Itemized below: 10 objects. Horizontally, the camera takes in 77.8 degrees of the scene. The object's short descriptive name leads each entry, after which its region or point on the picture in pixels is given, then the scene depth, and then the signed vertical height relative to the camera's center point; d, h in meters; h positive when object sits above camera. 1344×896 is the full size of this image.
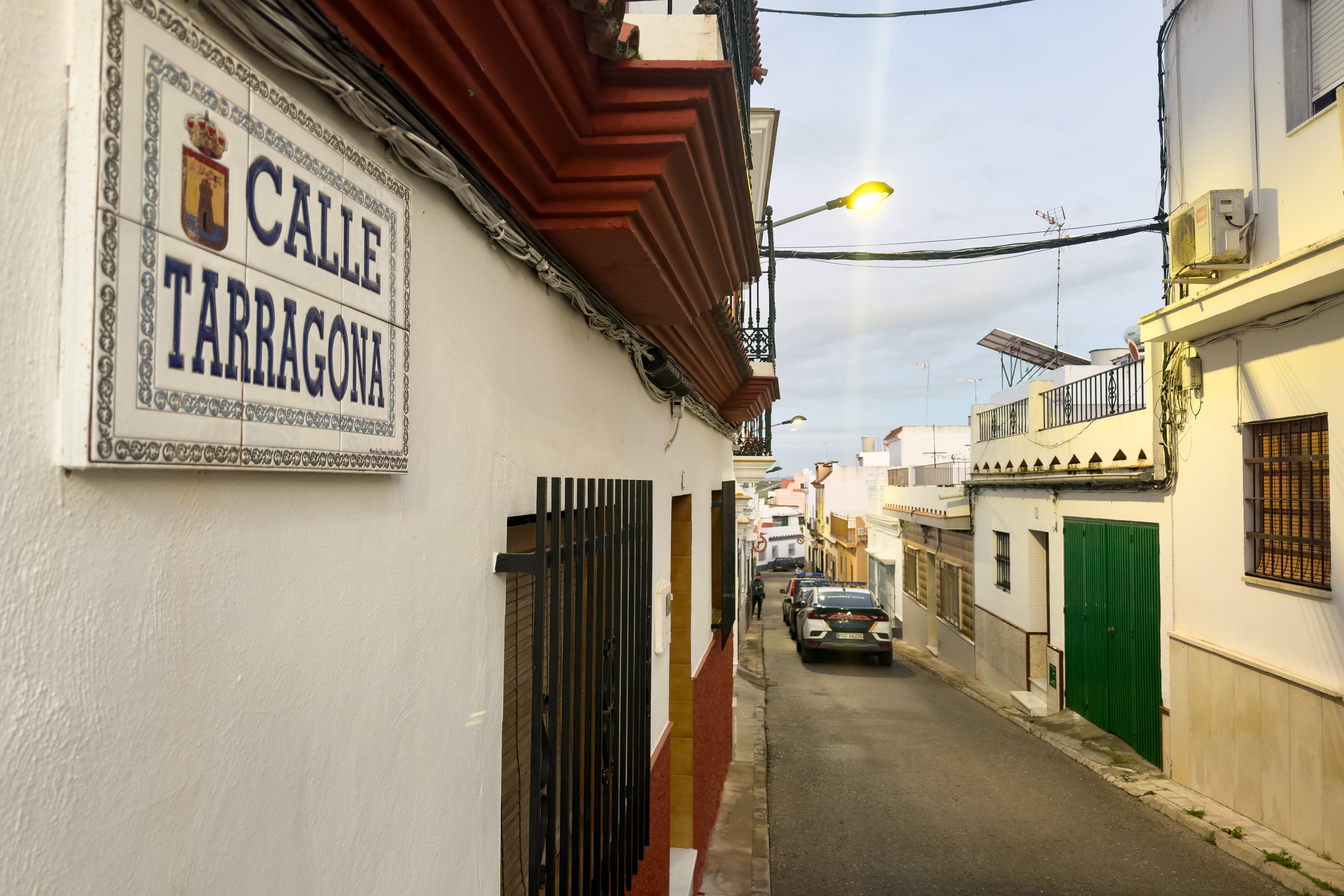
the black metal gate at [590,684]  2.31 -0.69
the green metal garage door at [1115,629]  10.15 -2.07
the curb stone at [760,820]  6.66 -3.33
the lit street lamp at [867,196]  7.88 +2.68
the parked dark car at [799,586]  24.08 -3.47
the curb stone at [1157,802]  6.59 -3.37
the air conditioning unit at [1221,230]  7.72 +2.30
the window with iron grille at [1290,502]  7.28 -0.24
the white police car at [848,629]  17.09 -3.14
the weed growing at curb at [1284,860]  6.71 -3.14
